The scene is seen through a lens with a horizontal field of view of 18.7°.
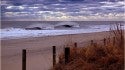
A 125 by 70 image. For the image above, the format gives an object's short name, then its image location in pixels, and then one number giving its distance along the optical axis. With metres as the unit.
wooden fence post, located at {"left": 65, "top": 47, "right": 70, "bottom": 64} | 10.53
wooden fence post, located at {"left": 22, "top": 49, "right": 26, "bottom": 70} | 10.07
